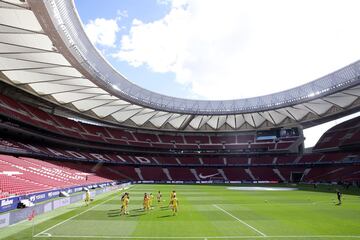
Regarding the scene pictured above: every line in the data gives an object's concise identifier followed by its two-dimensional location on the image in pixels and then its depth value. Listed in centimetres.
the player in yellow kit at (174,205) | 2356
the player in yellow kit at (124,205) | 2336
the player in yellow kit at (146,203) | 2527
